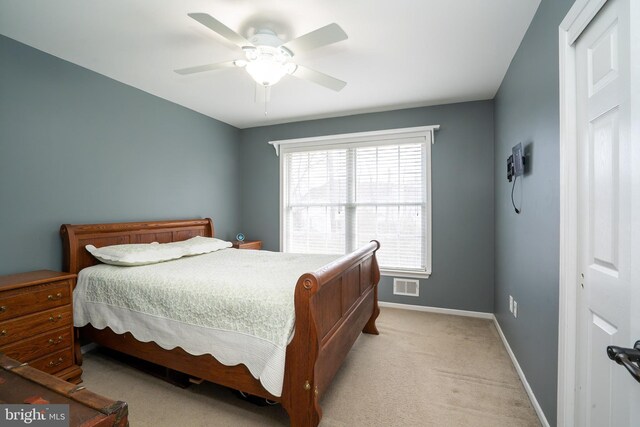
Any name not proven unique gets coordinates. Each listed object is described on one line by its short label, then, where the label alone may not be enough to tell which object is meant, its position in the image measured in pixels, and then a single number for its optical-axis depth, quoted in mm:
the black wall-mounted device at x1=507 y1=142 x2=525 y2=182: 2096
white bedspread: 1606
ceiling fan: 1653
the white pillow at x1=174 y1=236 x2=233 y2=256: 2951
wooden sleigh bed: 1524
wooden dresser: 1815
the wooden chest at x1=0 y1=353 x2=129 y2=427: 746
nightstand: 3951
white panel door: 916
